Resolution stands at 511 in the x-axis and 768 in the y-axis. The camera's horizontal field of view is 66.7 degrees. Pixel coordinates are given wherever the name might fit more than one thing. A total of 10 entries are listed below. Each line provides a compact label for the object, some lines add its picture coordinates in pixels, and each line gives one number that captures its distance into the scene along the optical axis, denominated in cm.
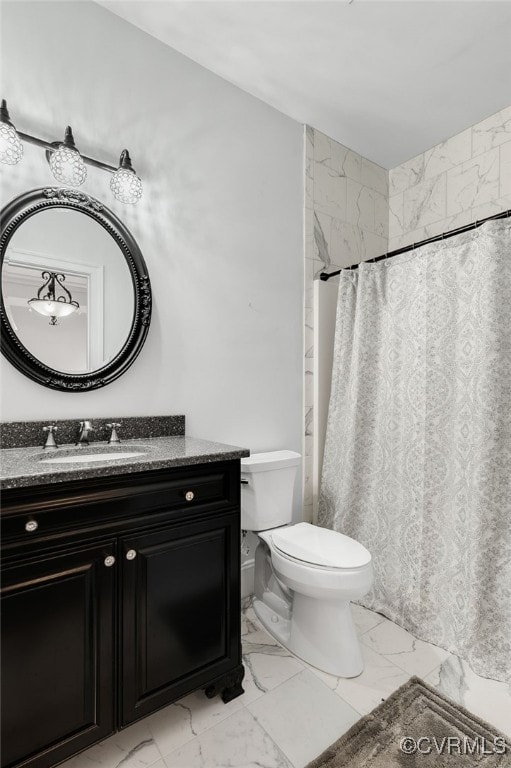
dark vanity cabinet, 99
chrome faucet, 149
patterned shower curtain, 161
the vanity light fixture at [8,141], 129
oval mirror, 142
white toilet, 152
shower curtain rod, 161
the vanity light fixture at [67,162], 142
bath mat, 118
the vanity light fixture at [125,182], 156
